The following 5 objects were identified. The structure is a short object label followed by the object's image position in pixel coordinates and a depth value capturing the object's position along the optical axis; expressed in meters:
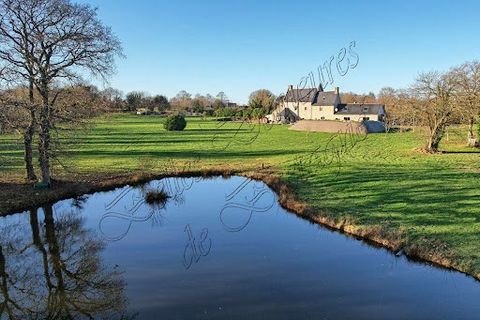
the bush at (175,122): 52.72
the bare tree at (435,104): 29.14
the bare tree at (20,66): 16.12
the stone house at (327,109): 68.62
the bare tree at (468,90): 29.25
